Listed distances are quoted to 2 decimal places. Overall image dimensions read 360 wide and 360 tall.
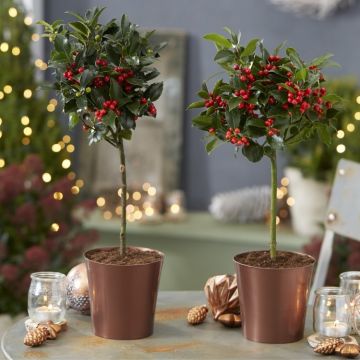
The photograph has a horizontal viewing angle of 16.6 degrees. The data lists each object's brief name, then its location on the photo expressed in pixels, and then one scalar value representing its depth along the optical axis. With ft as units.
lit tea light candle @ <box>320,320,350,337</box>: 7.46
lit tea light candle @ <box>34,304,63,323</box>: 7.84
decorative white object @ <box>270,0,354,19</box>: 15.68
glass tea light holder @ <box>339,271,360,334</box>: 7.65
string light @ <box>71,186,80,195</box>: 13.93
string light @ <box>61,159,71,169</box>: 14.80
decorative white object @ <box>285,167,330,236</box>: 14.83
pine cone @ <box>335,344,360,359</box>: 7.26
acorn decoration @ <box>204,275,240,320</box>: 8.01
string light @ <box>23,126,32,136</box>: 14.66
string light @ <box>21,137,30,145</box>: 14.71
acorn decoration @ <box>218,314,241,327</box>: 7.88
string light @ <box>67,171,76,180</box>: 15.05
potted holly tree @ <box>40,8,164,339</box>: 7.60
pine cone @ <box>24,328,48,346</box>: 7.47
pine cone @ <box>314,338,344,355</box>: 7.33
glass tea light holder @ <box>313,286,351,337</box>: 7.44
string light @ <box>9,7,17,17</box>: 14.95
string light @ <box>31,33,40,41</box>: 15.24
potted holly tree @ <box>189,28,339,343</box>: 7.39
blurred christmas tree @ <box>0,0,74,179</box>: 14.57
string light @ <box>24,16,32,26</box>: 15.18
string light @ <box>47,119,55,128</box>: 15.04
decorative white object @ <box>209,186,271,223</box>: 15.76
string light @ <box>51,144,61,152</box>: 14.88
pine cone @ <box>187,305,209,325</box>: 7.96
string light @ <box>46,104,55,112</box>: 15.22
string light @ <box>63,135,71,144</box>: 15.04
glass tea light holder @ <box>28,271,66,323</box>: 7.87
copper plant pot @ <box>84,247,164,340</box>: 7.62
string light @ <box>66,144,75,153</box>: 15.22
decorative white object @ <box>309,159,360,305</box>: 9.69
